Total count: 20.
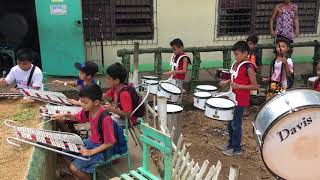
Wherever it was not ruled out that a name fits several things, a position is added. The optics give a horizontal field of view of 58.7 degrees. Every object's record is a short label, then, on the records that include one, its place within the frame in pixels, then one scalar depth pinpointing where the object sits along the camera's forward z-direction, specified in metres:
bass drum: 2.65
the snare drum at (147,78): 4.76
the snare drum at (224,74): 4.58
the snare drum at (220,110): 3.62
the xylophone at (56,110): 3.28
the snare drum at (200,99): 4.04
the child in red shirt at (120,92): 3.37
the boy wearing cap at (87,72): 3.72
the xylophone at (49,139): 2.78
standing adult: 5.96
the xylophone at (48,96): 3.55
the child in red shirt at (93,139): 2.94
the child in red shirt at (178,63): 4.65
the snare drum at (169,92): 4.14
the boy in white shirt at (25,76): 3.84
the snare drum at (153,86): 4.42
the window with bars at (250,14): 6.41
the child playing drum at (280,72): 4.15
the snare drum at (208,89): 4.36
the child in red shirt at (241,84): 3.67
